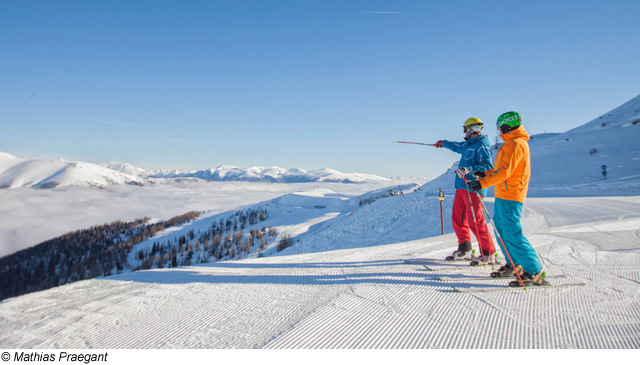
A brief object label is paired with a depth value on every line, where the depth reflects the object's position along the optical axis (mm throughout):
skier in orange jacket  3285
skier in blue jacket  4449
